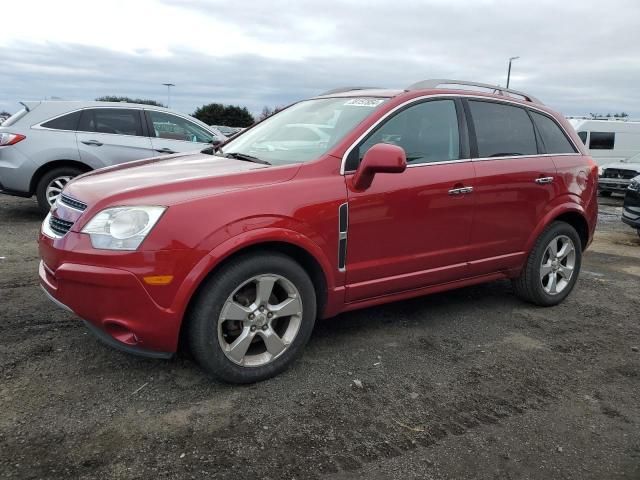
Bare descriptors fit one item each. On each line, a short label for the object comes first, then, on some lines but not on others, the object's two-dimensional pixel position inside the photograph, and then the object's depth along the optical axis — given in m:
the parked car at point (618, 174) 15.00
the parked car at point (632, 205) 8.62
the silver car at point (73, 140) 7.53
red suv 2.88
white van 20.08
